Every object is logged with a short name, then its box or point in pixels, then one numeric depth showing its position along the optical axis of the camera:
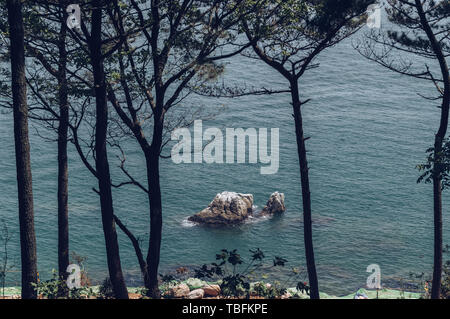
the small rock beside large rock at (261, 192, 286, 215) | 45.03
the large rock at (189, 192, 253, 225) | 42.97
